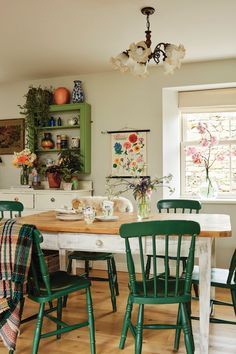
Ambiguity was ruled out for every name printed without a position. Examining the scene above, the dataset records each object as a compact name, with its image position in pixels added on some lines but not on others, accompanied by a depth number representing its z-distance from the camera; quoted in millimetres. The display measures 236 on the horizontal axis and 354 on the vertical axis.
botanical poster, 4309
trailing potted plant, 4441
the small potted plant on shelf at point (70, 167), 4297
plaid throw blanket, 1979
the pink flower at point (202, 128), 4359
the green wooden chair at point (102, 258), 3033
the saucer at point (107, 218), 2580
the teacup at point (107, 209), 2691
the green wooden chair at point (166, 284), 1913
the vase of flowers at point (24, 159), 4355
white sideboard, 4180
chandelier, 2467
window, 4312
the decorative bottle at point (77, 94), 4395
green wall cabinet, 4355
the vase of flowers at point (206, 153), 4273
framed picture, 4820
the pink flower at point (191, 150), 4327
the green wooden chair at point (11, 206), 3195
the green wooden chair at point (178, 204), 3283
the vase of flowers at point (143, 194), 2570
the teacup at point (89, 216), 2479
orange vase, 4438
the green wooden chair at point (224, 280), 2271
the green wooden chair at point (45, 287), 2072
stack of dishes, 2647
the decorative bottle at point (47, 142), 4547
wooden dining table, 2123
